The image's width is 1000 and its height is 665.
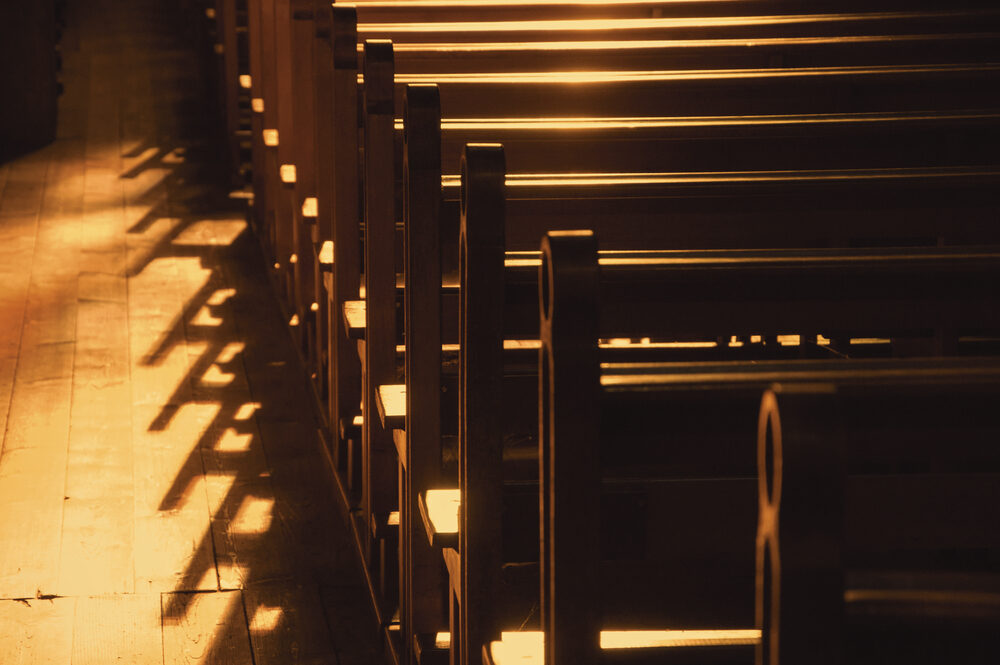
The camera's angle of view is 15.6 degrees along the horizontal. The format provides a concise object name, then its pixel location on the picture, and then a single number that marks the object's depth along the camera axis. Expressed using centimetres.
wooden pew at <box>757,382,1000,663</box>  297
